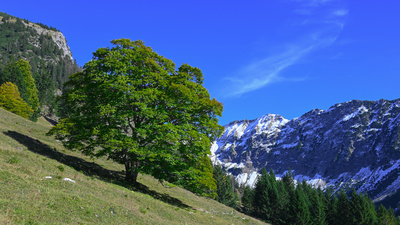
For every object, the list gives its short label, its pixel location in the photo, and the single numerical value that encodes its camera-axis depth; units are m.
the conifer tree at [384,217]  88.56
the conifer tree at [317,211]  84.19
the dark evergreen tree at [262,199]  100.85
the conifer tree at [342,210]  83.50
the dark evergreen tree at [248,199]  127.03
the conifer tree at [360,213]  80.69
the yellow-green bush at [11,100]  62.31
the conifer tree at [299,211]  80.62
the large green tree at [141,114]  24.22
